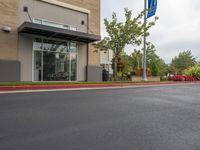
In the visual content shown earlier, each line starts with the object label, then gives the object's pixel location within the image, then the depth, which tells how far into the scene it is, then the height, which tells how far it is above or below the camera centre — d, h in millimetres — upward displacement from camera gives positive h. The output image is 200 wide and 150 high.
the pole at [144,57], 19141 +1814
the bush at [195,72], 26109 +520
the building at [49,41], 14031 +2871
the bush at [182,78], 23023 -268
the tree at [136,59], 44156 +3840
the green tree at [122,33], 17984 +4050
